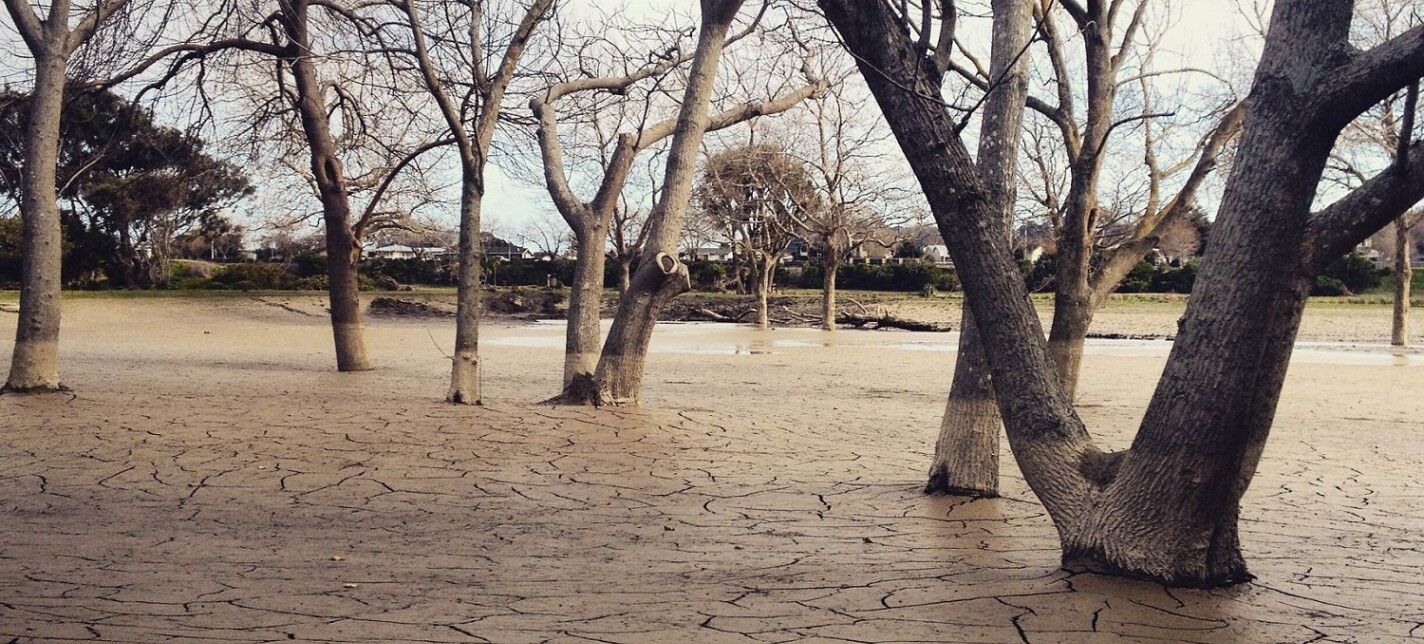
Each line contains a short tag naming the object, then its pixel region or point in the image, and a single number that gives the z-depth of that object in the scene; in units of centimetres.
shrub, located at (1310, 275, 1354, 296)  4228
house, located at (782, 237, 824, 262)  6150
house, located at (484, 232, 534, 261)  7255
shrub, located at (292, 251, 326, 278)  4728
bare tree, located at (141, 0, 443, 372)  1384
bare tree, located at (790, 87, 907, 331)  2891
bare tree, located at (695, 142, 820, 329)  3080
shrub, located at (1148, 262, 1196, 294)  4444
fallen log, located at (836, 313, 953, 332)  3475
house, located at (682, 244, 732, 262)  5936
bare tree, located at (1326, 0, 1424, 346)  2209
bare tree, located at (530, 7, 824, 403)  1198
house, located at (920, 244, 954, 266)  5704
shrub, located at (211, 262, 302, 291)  4109
